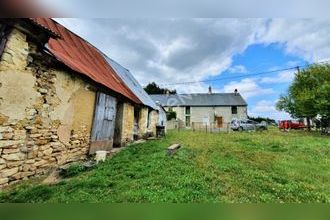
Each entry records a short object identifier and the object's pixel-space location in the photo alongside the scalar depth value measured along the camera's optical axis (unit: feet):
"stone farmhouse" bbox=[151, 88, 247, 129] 130.82
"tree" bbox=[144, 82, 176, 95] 176.39
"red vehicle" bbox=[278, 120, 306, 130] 112.68
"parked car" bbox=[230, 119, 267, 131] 94.58
